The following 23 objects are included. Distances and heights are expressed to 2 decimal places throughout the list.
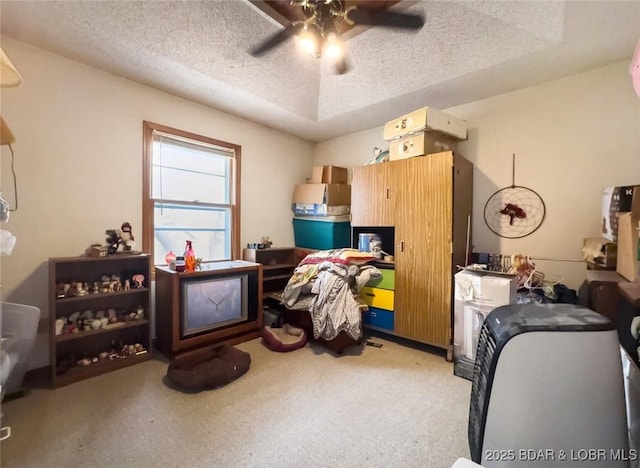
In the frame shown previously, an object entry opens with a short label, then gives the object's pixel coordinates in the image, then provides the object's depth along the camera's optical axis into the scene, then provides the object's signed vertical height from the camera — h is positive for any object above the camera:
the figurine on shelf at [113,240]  2.29 -0.10
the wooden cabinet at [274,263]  3.39 -0.44
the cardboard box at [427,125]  2.49 +1.00
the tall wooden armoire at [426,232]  2.40 +0.00
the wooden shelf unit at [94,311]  1.97 -0.69
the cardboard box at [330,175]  3.62 +0.74
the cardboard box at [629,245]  1.48 -0.06
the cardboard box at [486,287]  1.98 -0.41
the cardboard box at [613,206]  1.80 +0.19
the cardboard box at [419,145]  2.56 +0.83
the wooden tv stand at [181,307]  2.35 -0.77
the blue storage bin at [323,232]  3.46 -0.02
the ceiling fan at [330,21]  1.51 +1.22
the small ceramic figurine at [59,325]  2.02 -0.72
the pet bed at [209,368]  1.90 -1.04
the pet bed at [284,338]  2.55 -1.05
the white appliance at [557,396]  0.79 -0.48
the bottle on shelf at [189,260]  2.54 -0.29
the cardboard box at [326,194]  3.50 +0.47
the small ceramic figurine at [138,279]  2.36 -0.44
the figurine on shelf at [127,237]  2.37 -0.08
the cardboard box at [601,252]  1.93 -0.14
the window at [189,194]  2.69 +0.37
